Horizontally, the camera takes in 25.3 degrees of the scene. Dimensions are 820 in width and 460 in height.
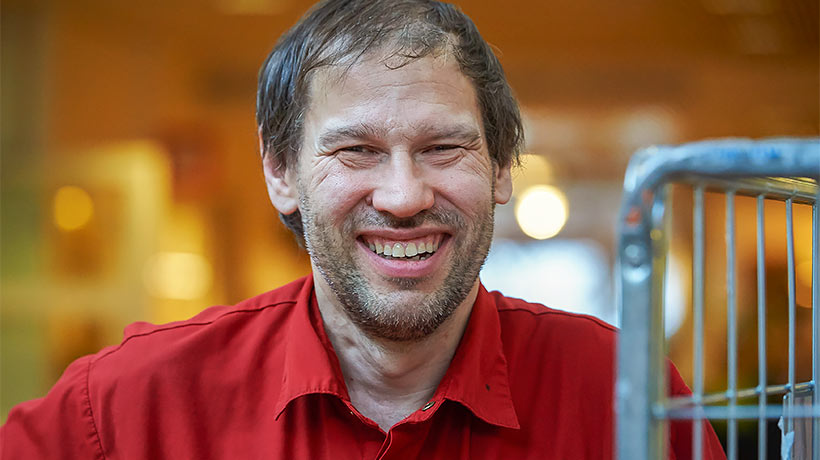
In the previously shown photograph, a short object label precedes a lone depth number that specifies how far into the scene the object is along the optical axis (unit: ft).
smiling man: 4.19
